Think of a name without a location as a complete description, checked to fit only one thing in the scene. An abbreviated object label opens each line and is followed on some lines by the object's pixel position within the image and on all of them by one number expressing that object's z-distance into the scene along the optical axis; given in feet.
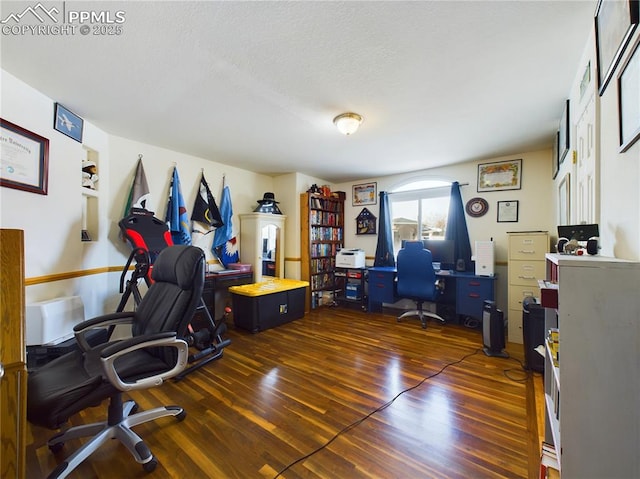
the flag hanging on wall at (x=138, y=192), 9.09
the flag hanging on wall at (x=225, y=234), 11.82
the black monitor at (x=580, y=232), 4.17
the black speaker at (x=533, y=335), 7.23
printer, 13.96
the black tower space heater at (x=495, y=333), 8.30
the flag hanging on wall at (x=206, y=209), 11.09
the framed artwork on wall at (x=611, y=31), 2.94
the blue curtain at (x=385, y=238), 14.33
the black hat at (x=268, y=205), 13.03
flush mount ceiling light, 7.42
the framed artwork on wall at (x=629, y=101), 2.84
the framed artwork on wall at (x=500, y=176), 11.12
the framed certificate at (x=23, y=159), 5.57
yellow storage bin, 10.30
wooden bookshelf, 13.69
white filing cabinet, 9.14
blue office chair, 10.76
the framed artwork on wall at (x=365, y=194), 15.03
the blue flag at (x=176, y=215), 10.06
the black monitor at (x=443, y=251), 12.08
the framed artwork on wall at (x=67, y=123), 6.79
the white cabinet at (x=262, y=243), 12.45
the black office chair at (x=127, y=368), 3.63
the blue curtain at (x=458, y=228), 12.03
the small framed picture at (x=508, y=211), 11.22
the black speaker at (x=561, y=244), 4.75
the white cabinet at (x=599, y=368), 2.69
